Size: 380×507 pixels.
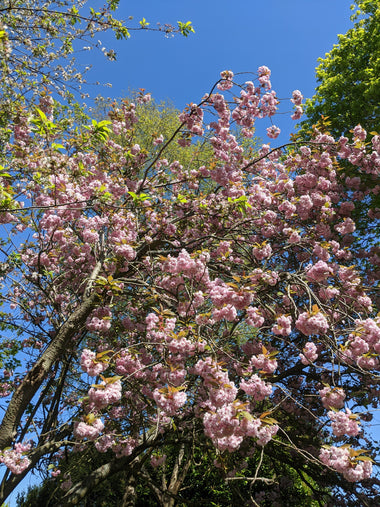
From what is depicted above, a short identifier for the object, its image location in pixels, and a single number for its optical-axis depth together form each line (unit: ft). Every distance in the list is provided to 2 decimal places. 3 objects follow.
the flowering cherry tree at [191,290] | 10.98
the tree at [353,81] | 28.84
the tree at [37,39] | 17.98
